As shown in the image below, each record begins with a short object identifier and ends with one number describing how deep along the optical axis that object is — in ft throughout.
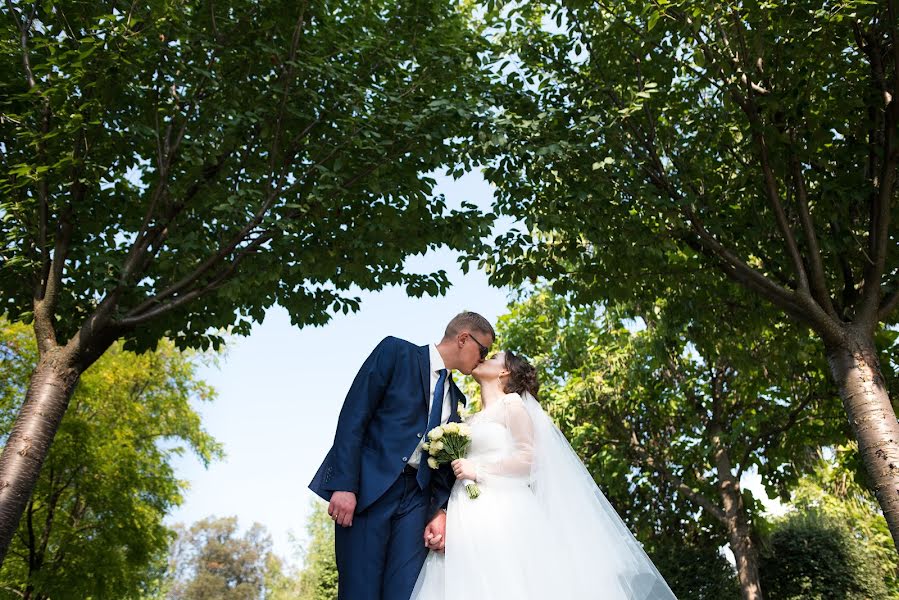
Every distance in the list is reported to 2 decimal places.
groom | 12.74
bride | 13.32
